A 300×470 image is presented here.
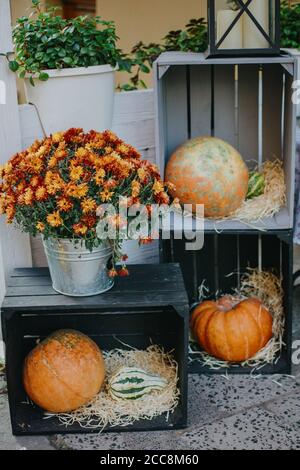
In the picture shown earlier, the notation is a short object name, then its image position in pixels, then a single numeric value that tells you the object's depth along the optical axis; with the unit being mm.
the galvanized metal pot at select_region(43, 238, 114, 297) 2678
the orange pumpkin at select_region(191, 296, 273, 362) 3191
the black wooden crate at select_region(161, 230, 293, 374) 3607
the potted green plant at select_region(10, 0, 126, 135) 3010
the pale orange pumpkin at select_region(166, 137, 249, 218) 3045
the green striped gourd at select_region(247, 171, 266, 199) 3297
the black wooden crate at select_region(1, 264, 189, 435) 2721
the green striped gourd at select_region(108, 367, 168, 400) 2910
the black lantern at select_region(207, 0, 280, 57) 2932
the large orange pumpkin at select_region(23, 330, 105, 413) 2799
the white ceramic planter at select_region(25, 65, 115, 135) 3023
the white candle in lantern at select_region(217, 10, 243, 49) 2955
